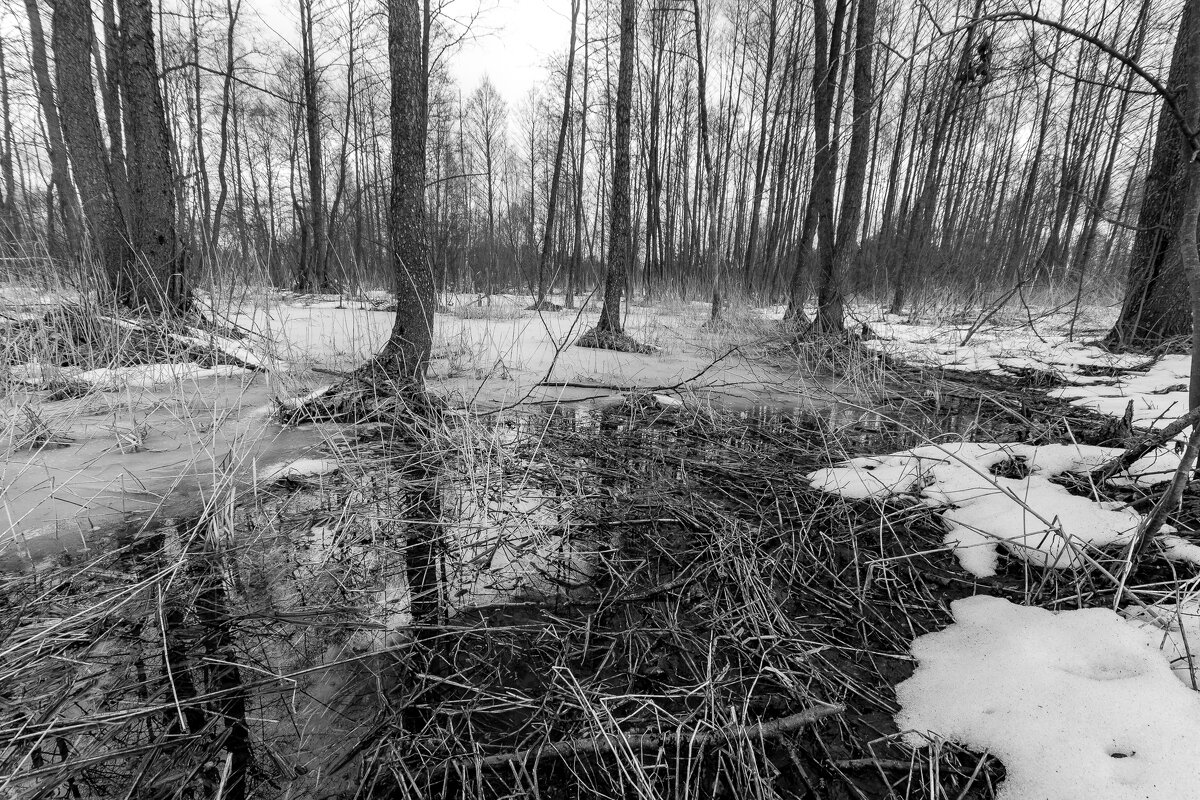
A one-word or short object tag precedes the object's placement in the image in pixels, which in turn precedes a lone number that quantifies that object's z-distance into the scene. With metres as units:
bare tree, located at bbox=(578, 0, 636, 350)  5.66
